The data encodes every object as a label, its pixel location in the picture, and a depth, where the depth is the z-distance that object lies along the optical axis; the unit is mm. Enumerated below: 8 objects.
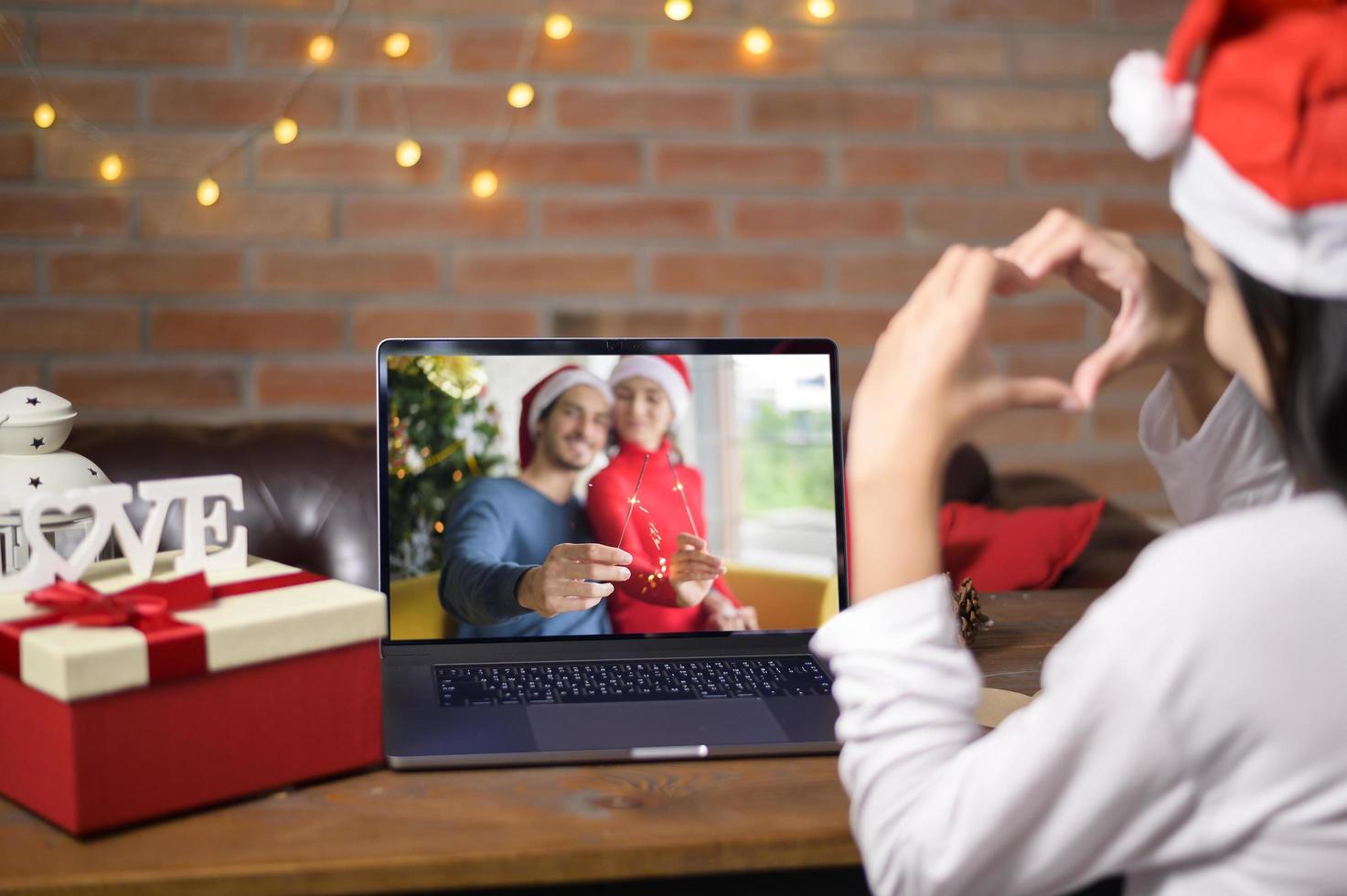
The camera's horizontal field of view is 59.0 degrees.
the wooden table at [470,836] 679
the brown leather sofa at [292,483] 1767
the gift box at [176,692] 707
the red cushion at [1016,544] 1718
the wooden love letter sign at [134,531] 812
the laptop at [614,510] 1062
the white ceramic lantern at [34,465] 910
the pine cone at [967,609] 1149
